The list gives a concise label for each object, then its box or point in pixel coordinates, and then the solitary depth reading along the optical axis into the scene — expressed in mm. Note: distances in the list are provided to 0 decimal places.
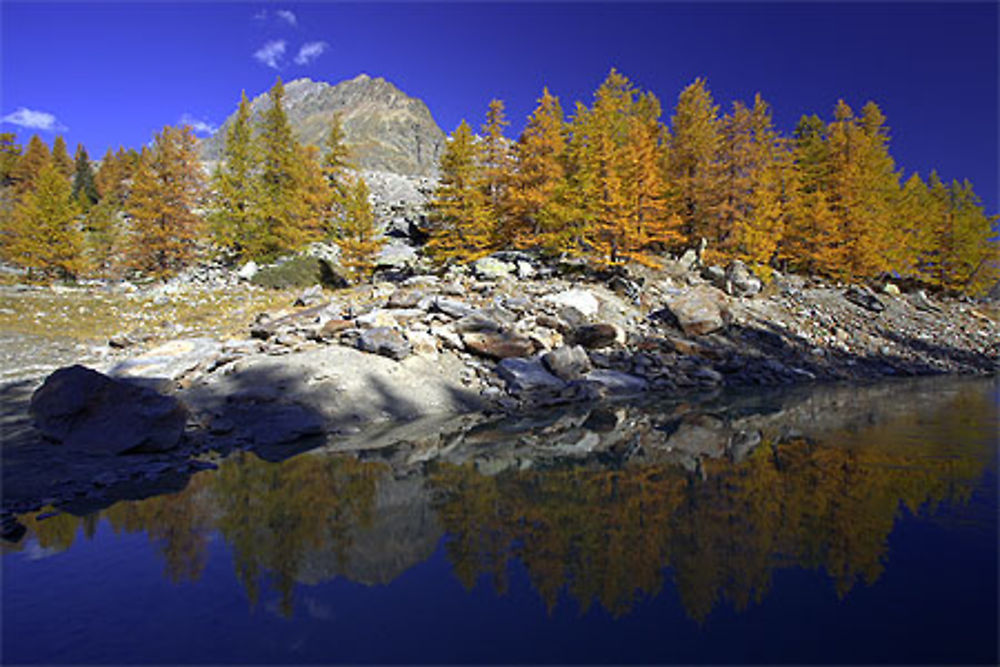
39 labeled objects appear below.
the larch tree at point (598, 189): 24734
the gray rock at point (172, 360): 13141
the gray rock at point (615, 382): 16109
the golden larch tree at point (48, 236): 29844
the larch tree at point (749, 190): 27875
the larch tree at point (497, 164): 27953
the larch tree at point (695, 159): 28656
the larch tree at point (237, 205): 33094
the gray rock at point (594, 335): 18109
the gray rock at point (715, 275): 26733
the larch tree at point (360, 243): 30078
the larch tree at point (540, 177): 26516
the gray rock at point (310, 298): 20916
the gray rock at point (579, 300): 20406
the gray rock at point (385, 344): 14422
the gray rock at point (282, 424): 10547
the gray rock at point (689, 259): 28016
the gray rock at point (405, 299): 18141
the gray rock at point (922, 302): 30578
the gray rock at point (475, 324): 16656
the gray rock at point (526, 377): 14727
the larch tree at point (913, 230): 32844
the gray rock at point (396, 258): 31906
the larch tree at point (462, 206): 27875
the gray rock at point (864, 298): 27375
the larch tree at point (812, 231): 29969
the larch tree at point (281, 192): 33031
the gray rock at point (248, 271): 28906
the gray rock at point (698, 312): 20484
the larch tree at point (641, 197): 24797
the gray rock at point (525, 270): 24672
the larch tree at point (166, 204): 31625
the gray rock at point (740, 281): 25922
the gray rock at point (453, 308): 17500
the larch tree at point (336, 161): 39938
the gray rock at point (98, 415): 9016
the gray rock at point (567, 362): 15805
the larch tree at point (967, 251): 35125
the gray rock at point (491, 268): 24391
